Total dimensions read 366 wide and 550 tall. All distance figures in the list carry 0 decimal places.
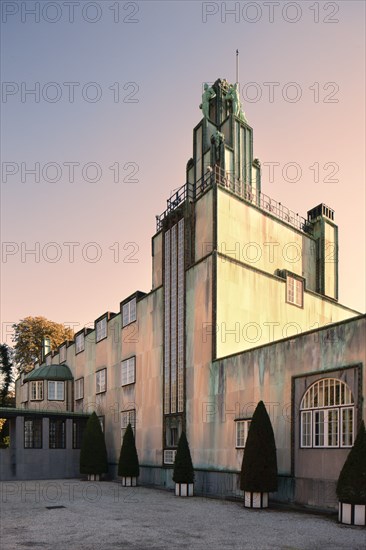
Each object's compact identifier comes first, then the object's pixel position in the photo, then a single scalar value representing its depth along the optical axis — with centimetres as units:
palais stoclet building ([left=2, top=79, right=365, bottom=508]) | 1973
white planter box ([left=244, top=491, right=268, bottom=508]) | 1964
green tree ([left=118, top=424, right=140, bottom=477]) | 3088
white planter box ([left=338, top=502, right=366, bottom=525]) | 1548
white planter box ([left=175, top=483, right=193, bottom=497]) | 2466
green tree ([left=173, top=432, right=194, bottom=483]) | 2447
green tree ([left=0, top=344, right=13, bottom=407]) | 7131
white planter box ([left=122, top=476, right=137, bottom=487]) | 3091
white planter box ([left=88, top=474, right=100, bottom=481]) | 3650
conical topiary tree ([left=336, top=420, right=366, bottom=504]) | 1557
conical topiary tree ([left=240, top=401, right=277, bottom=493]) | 1959
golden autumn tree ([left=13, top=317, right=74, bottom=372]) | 6938
